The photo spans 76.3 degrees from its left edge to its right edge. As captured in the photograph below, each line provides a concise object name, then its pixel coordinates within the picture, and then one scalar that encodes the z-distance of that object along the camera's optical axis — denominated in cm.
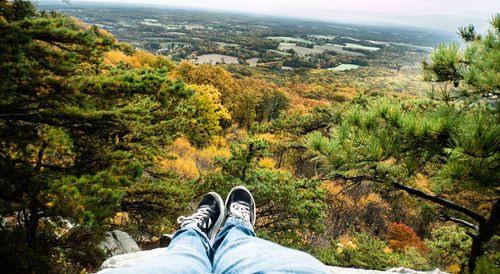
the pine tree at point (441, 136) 203
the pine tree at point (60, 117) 368
